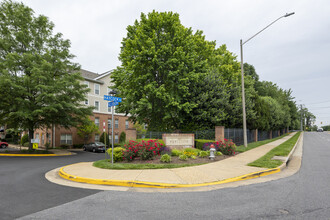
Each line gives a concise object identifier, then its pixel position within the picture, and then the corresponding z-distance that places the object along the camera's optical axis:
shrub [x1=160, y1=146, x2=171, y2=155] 12.19
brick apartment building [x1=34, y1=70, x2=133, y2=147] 32.18
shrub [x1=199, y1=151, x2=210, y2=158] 12.14
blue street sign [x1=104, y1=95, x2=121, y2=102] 9.68
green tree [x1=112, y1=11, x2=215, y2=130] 15.65
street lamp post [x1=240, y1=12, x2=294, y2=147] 15.86
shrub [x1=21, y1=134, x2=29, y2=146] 36.16
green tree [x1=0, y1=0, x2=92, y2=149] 19.27
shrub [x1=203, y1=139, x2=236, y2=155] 13.33
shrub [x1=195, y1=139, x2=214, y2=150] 14.95
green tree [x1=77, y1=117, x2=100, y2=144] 31.66
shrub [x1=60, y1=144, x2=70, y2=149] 31.51
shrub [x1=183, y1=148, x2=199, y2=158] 12.22
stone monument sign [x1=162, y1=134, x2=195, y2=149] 14.24
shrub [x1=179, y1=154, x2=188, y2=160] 11.01
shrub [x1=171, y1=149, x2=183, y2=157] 12.34
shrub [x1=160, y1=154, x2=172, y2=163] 10.40
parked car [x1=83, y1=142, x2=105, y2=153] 26.94
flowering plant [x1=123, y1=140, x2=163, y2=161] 11.03
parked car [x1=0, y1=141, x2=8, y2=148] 30.78
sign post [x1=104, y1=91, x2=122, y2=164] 9.70
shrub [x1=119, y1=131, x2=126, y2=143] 38.28
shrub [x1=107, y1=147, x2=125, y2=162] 11.32
